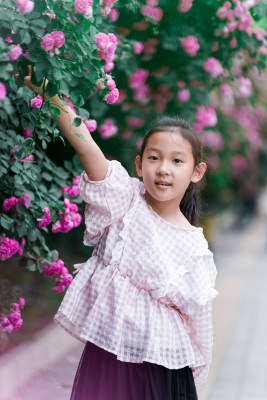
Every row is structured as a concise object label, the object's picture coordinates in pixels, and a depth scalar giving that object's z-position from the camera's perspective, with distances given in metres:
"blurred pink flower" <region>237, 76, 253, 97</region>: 4.73
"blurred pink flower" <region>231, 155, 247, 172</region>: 11.91
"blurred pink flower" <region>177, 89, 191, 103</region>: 4.20
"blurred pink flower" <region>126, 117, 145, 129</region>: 4.70
